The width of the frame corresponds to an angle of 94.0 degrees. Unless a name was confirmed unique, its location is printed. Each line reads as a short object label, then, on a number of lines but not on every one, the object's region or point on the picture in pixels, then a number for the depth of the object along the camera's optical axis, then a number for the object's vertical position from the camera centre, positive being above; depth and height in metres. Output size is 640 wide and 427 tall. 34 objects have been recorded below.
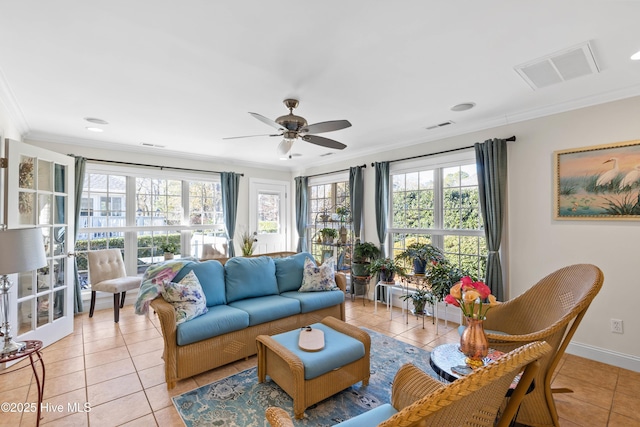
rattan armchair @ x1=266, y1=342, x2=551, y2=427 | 0.83 -0.56
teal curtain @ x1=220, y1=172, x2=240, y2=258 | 5.71 +0.25
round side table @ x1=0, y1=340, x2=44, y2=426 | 1.86 -0.88
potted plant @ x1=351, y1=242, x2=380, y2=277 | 4.79 -0.67
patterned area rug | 2.09 -1.43
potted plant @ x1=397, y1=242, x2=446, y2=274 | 3.88 -0.54
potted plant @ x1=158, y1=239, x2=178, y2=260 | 4.98 -0.55
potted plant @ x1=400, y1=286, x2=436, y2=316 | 3.90 -1.10
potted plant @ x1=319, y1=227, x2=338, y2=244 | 5.30 -0.34
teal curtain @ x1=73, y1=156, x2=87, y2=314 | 4.23 +0.13
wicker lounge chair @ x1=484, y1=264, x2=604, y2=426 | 1.90 -0.78
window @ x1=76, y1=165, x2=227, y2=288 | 4.62 +0.04
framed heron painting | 2.74 +0.30
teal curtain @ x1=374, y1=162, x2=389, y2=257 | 4.81 +0.24
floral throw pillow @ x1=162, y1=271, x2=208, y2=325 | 2.63 -0.75
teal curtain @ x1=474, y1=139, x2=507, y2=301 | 3.49 +0.13
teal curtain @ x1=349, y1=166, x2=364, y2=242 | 5.18 +0.30
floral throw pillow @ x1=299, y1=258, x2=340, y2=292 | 3.67 -0.78
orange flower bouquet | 1.70 -0.48
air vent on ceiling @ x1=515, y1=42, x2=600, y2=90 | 2.13 +1.14
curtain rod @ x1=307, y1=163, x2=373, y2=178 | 5.16 +0.84
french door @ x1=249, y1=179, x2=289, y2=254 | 6.23 +0.06
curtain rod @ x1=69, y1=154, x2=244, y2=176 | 4.52 +0.85
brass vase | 1.73 -0.75
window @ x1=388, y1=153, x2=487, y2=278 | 3.92 +0.08
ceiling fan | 2.58 +0.79
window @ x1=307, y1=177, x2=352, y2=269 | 5.44 -0.05
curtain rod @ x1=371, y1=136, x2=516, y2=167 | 3.45 +0.87
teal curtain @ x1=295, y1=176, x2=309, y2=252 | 6.35 +0.11
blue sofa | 2.51 -0.95
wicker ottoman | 2.08 -1.12
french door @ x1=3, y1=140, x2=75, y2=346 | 2.89 -0.13
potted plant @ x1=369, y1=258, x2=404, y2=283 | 4.24 -0.77
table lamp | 1.97 -0.26
